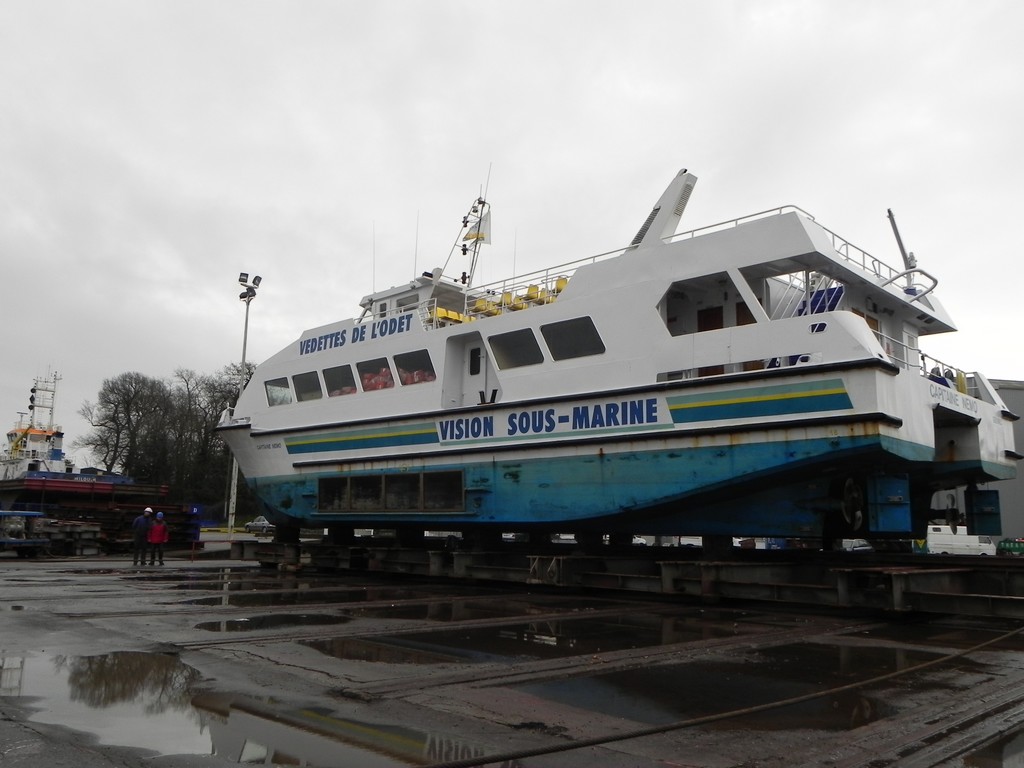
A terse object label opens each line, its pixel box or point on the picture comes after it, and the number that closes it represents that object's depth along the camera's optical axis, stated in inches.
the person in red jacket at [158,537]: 670.5
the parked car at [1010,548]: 878.4
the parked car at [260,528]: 1506.6
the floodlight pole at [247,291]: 1058.7
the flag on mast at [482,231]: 687.1
